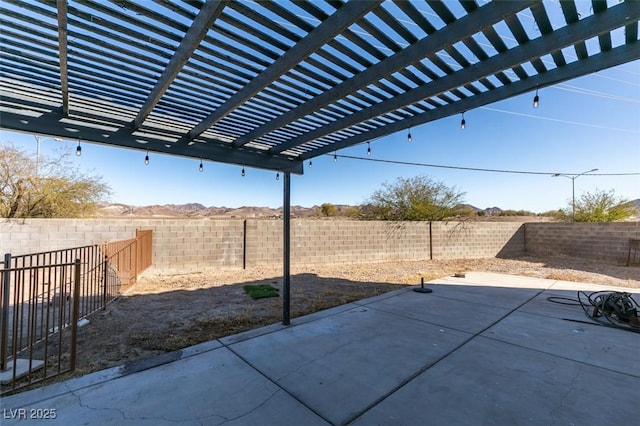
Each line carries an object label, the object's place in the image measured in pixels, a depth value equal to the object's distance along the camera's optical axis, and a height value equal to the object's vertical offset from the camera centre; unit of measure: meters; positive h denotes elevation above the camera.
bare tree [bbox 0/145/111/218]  8.17 +0.89
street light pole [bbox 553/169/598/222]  15.05 +2.01
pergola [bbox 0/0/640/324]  1.64 +1.13
